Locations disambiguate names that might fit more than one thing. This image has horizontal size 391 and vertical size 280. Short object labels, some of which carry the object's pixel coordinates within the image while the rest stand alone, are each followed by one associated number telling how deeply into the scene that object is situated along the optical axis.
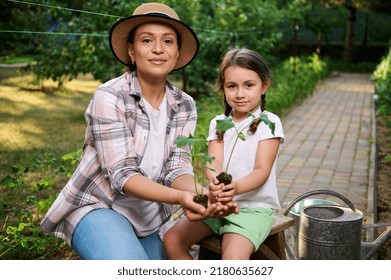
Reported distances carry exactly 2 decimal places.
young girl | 2.11
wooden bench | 2.16
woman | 1.98
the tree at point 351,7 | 18.23
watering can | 2.51
